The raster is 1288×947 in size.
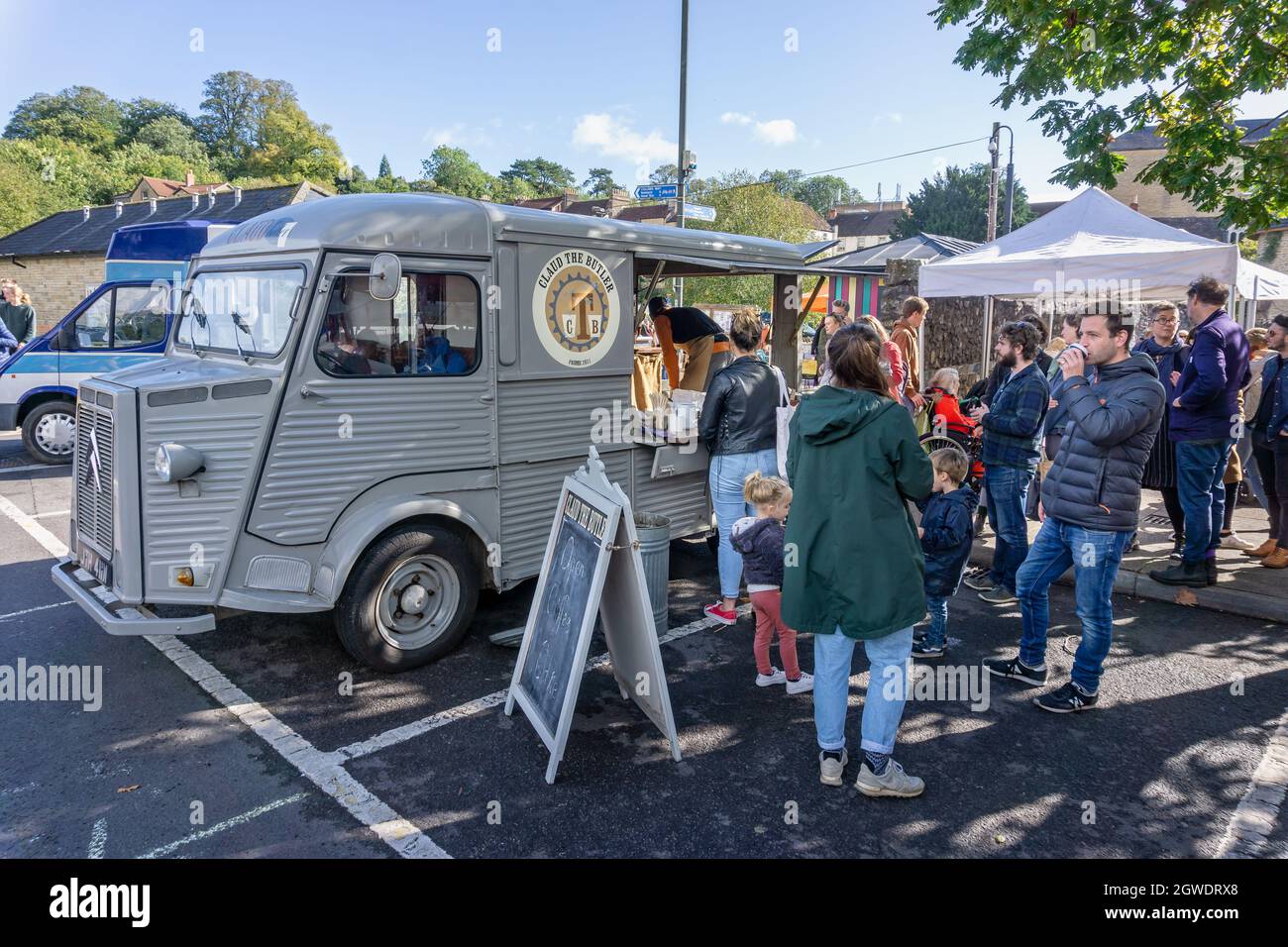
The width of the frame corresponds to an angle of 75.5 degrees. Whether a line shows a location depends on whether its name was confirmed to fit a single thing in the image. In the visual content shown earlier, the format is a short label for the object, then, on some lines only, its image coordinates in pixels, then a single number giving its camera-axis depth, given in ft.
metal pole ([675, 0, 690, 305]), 46.09
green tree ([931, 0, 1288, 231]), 21.07
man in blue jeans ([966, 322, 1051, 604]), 18.63
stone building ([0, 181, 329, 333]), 100.58
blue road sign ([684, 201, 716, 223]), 44.32
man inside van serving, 24.76
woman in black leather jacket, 18.25
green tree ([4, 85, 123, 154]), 245.24
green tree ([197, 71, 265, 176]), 280.10
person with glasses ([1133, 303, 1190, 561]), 22.25
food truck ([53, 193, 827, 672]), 14.21
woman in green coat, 11.33
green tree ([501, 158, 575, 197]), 350.02
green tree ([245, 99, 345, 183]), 231.71
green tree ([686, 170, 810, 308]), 105.91
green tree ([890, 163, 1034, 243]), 154.92
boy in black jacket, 15.96
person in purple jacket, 19.45
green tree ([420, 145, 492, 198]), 288.92
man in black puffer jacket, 13.64
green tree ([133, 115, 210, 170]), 256.52
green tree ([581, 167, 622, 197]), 335.67
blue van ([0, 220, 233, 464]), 34.65
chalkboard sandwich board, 12.30
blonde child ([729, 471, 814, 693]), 15.20
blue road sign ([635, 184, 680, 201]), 47.85
